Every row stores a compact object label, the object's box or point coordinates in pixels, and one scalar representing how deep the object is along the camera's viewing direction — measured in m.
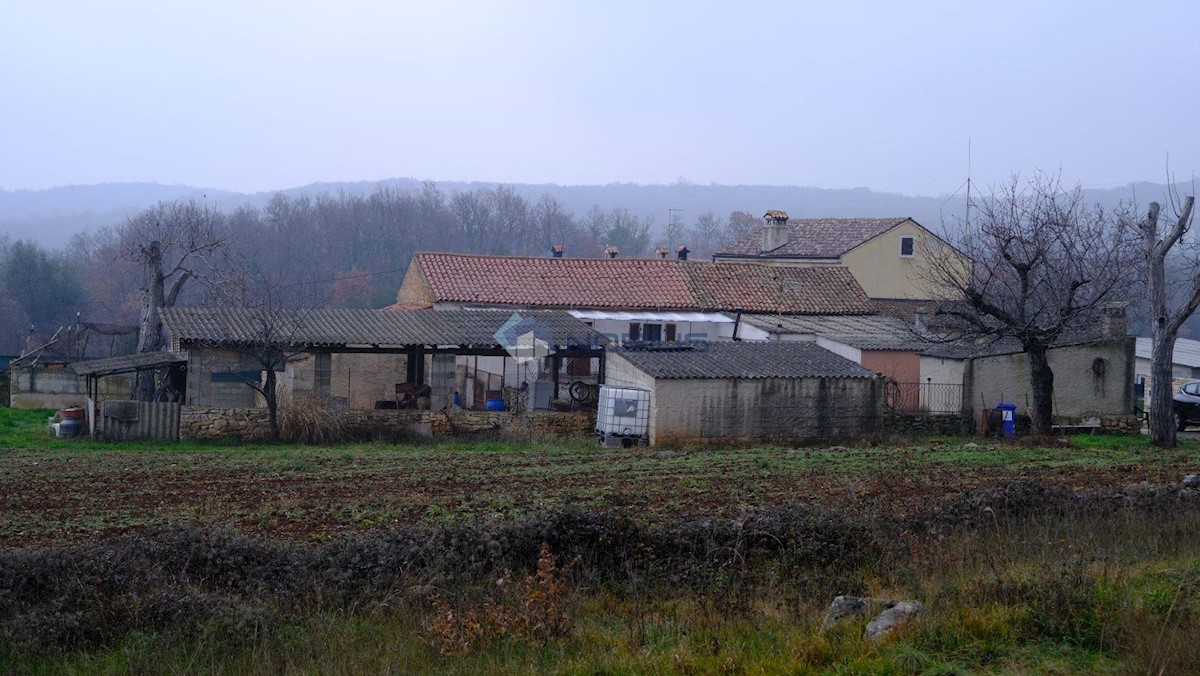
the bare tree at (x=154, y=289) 33.94
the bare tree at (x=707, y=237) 126.69
